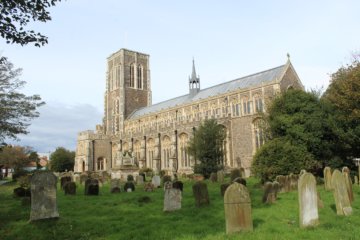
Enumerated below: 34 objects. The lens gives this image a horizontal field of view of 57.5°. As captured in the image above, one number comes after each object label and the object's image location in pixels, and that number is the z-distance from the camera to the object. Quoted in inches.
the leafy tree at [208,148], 1120.2
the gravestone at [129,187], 704.9
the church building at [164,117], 1376.7
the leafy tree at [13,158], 1869.0
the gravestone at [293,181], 613.0
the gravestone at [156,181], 799.2
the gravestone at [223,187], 525.0
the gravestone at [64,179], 841.6
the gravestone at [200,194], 433.7
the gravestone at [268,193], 442.6
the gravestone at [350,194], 414.3
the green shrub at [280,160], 747.4
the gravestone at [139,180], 906.4
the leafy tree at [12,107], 778.8
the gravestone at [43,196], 371.6
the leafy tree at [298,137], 757.9
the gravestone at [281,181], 585.8
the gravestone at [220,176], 906.8
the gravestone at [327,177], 556.5
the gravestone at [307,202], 292.5
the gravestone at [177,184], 586.2
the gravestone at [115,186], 680.4
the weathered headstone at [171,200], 407.8
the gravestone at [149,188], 706.2
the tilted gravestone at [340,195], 342.3
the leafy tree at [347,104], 703.1
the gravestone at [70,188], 648.1
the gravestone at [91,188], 626.5
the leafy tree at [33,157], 2306.1
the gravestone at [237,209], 274.8
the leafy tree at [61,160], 2417.6
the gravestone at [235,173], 834.5
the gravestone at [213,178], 909.9
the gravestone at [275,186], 453.9
